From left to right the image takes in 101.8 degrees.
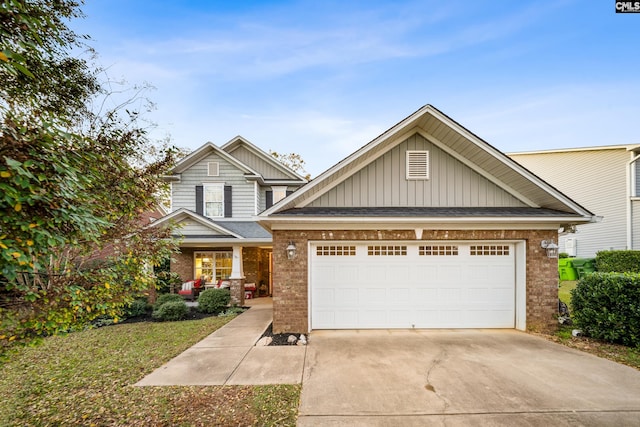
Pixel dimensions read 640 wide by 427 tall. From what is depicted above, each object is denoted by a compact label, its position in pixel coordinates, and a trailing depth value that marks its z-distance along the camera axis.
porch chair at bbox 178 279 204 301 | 11.44
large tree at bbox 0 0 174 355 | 2.22
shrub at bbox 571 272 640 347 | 5.80
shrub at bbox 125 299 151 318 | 9.71
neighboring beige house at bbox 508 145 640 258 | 15.25
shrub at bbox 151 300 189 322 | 9.10
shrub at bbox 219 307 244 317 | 9.61
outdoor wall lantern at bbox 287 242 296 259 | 6.84
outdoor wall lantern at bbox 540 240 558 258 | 6.95
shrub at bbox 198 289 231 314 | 9.90
